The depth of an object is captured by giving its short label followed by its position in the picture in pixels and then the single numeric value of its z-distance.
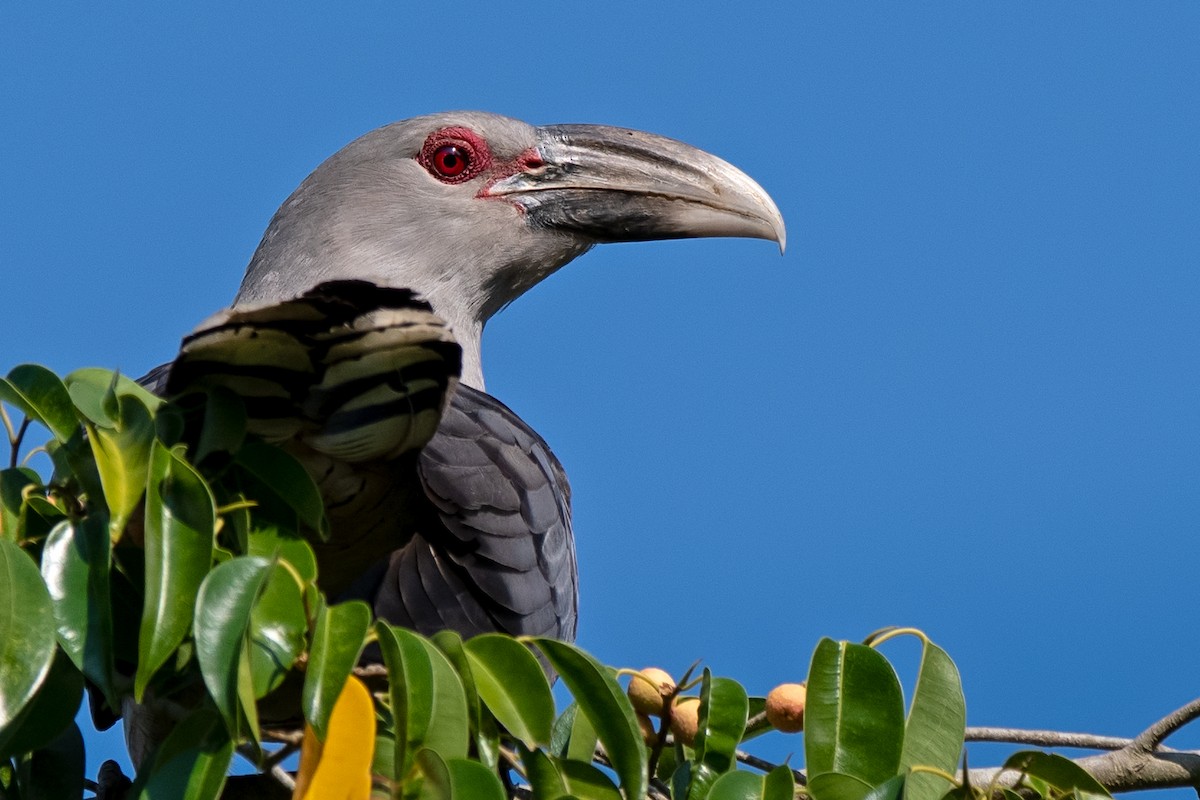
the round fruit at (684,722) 6.11
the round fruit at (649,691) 6.18
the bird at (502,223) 8.66
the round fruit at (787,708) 6.11
